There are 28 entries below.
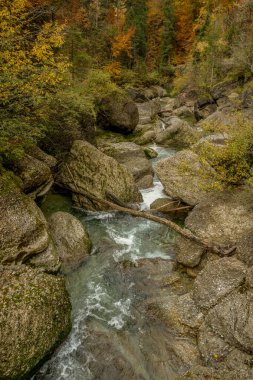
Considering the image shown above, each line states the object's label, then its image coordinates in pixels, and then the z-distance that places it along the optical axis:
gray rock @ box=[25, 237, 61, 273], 9.56
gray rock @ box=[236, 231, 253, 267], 8.98
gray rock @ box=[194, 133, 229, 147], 16.37
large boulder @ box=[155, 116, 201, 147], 25.92
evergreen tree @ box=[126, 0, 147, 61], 50.47
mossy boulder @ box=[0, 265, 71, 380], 6.36
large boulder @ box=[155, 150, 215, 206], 13.67
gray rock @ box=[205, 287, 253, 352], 6.98
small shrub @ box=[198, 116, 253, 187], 10.83
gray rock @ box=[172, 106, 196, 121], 38.66
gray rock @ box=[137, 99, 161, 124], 33.44
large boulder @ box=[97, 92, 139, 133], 23.72
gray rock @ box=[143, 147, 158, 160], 22.55
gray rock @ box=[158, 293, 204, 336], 8.13
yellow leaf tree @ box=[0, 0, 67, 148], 9.78
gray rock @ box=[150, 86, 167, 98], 52.01
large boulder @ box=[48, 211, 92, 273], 10.98
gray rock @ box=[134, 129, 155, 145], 25.75
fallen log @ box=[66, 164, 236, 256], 9.98
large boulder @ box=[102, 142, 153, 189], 17.78
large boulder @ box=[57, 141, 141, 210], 14.90
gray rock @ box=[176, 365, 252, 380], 6.11
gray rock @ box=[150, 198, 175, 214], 14.49
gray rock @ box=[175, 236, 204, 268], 10.30
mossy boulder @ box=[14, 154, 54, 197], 11.85
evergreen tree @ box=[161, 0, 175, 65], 55.78
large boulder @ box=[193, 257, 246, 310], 8.28
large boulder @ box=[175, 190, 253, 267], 10.41
